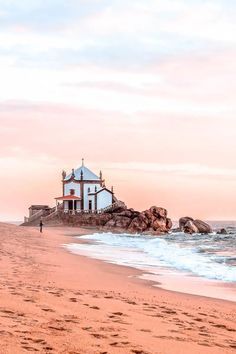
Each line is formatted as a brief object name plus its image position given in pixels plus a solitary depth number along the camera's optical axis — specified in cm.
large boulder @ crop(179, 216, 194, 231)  8549
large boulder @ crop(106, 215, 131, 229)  8038
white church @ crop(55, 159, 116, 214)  9206
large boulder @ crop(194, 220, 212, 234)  8368
